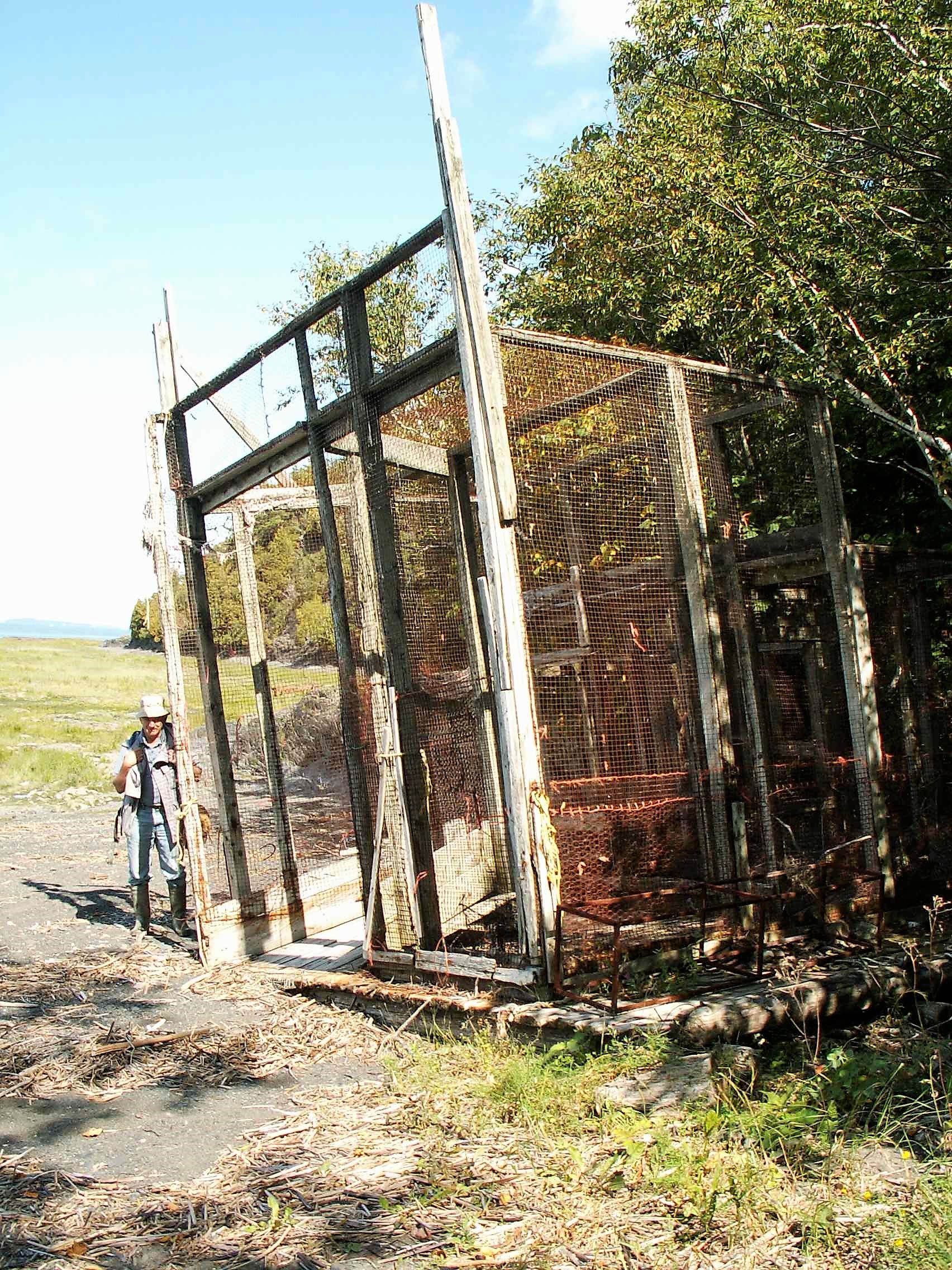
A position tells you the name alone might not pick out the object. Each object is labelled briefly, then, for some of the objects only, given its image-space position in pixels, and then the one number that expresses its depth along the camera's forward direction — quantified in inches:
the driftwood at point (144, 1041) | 216.2
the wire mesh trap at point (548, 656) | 210.7
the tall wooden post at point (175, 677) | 283.9
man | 323.0
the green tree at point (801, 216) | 303.9
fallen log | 187.8
